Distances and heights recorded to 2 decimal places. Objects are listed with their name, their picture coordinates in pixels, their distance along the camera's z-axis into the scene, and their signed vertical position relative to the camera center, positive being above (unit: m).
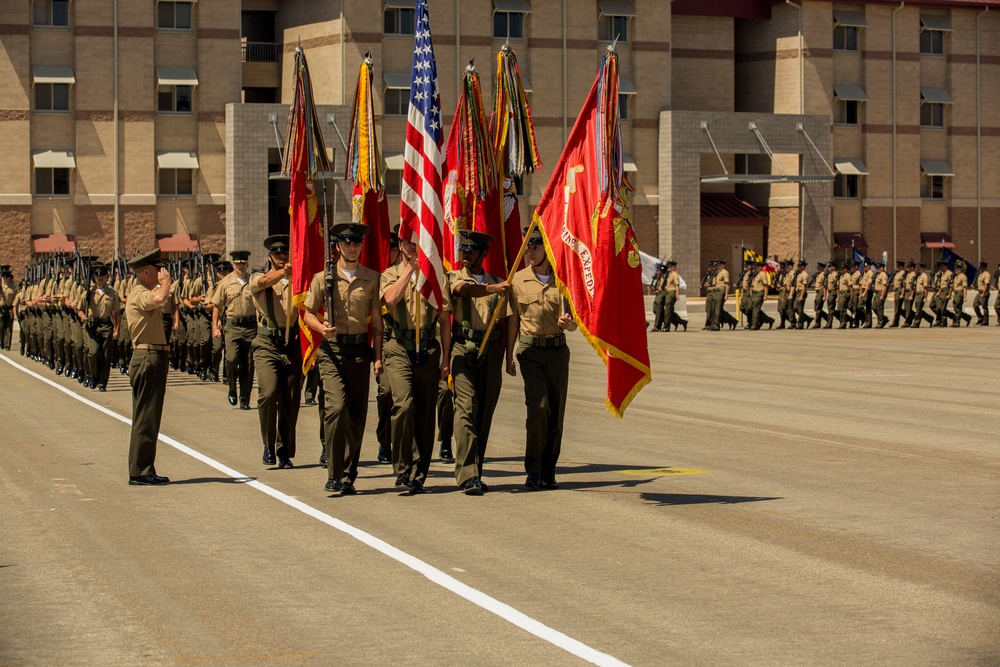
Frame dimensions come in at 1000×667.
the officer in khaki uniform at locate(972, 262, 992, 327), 44.41 +0.09
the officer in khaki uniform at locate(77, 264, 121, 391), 23.64 -0.66
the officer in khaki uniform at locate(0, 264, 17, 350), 37.91 -0.25
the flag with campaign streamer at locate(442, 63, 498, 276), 14.44 +1.19
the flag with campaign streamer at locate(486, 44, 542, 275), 16.66 +1.86
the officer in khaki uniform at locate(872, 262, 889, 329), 44.19 +0.13
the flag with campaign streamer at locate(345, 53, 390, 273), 14.67 +1.07
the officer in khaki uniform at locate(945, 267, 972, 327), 44.22 +0.02
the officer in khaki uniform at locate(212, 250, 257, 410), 18.73 -0.31
